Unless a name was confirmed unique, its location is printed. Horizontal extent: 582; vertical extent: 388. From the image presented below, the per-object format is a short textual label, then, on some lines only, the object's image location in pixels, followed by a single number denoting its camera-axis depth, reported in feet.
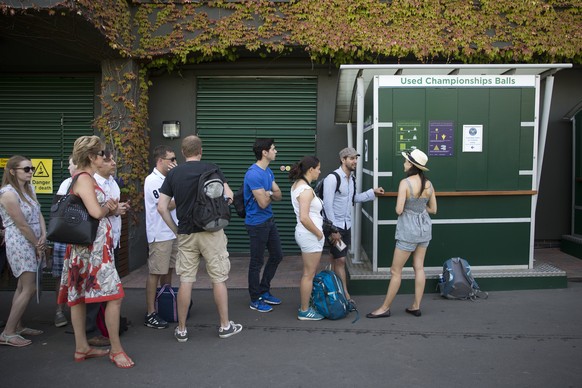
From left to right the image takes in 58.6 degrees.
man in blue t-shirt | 18.92
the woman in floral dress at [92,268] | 14.03
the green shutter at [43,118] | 31.55
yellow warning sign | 31.68
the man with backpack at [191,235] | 15.99
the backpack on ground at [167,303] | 18.22
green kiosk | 22.12
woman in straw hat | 17.85
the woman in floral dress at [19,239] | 16.17
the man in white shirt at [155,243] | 17.95
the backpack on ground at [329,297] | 18.08
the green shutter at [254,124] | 31.12
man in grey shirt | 19.44
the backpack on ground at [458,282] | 20.38
